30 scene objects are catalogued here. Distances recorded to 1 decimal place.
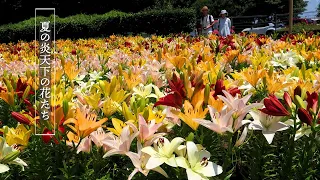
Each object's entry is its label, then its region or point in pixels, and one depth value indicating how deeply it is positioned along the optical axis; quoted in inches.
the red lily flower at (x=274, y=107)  51.8
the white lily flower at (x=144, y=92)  72.2
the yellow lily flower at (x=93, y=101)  62.2
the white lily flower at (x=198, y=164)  46.6
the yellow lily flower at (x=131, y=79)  77.3
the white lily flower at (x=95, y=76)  100.7
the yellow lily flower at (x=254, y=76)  72.4
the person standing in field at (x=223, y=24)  411.8
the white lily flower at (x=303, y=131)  52.5
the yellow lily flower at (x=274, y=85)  67.2
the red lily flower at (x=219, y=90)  61.4
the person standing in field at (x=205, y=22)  421.7
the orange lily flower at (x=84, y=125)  51.3
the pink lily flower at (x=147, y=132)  49.6
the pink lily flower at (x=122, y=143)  48.9
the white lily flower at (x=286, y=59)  118.2
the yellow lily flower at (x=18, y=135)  55.5
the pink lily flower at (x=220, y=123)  48.9
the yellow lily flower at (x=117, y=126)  52.6
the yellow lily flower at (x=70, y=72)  91.7
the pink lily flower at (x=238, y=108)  51.5
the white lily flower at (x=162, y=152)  46.1
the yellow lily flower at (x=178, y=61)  103.3
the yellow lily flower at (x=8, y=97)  70.4
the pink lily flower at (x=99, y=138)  52.0
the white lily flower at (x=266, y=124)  53.0
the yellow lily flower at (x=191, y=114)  50.8
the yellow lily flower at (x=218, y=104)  54.3
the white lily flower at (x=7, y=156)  50.3
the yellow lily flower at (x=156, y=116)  54.1
